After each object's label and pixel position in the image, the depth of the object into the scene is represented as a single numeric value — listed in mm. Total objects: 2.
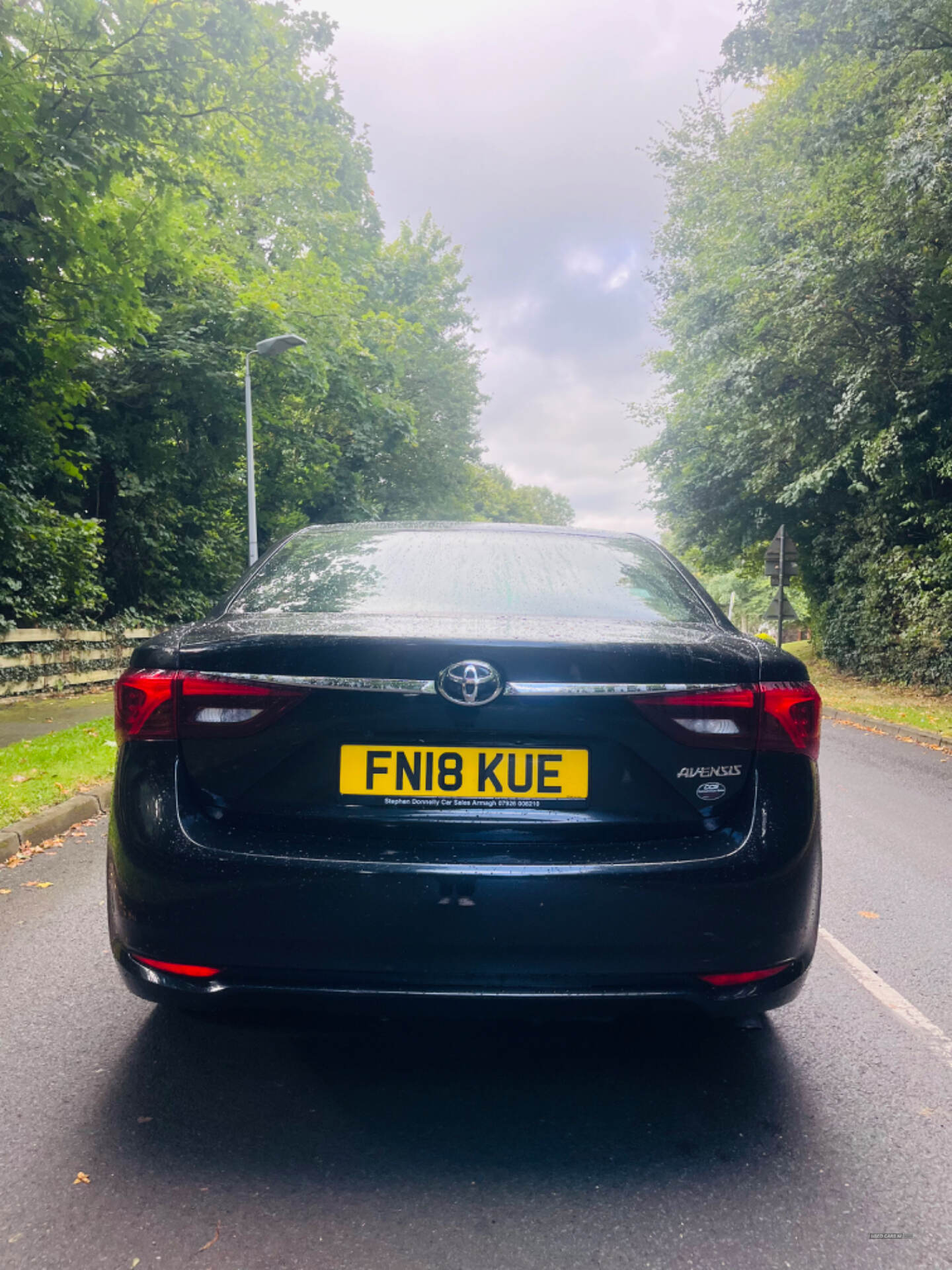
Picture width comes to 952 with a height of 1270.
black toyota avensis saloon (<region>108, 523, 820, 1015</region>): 2346
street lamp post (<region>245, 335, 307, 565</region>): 18266
